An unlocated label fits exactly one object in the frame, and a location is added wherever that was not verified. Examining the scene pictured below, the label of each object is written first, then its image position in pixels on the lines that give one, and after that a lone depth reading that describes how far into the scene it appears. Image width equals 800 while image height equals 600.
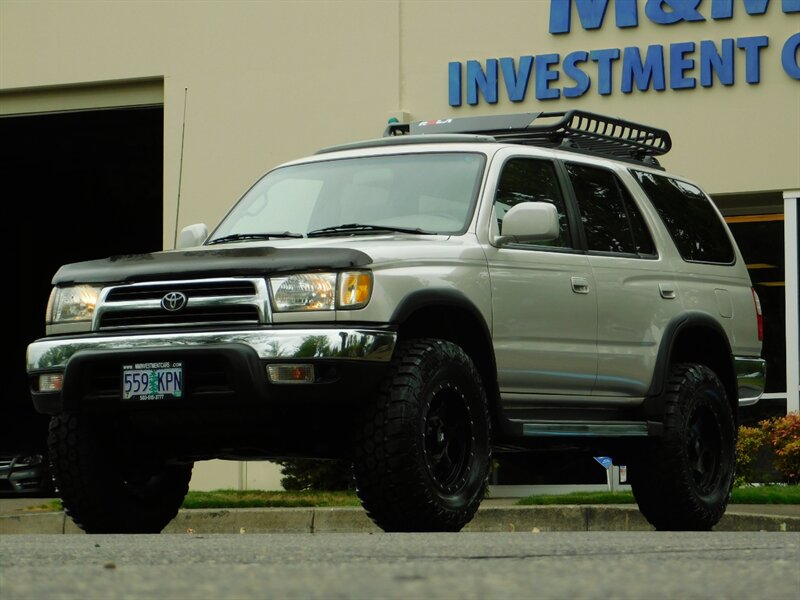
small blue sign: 15.45
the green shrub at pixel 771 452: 15.08
